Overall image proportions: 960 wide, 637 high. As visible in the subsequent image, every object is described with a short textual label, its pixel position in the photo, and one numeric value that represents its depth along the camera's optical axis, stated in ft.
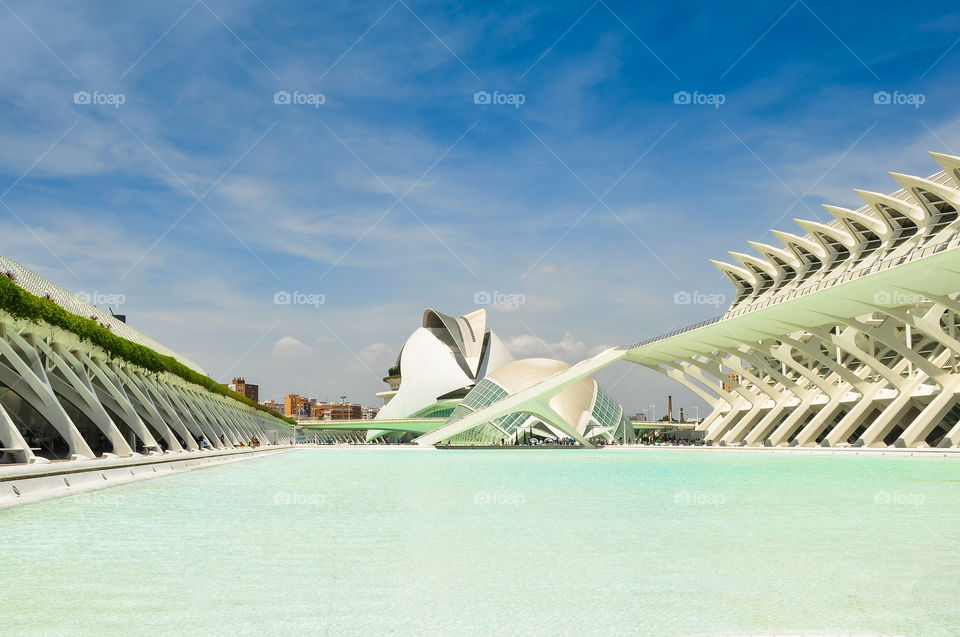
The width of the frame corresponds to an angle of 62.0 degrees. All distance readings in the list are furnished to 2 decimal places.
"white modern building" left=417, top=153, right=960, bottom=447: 124.98
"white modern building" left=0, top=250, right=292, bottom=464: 61.36
